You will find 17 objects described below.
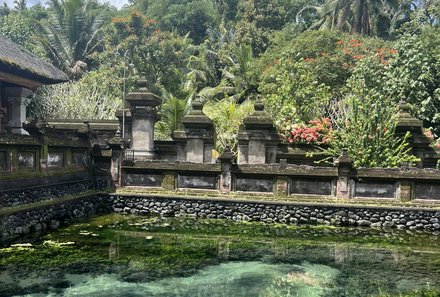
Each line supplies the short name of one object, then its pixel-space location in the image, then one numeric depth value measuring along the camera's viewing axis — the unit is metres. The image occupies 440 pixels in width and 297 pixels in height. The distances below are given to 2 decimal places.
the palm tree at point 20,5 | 59.57
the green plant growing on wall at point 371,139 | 17.25
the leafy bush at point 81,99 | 33.16
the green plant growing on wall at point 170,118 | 26.06
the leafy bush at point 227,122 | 25.77
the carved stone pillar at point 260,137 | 19.17
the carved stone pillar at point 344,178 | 15.73
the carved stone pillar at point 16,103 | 21.55
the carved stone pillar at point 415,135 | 18.89
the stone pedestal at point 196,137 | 19.66
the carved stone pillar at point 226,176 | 16.61
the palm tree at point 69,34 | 39.38
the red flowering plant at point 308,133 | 19.97
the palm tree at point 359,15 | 37.38
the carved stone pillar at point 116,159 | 17.48
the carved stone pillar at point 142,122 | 19.61
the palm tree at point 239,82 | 37.25
